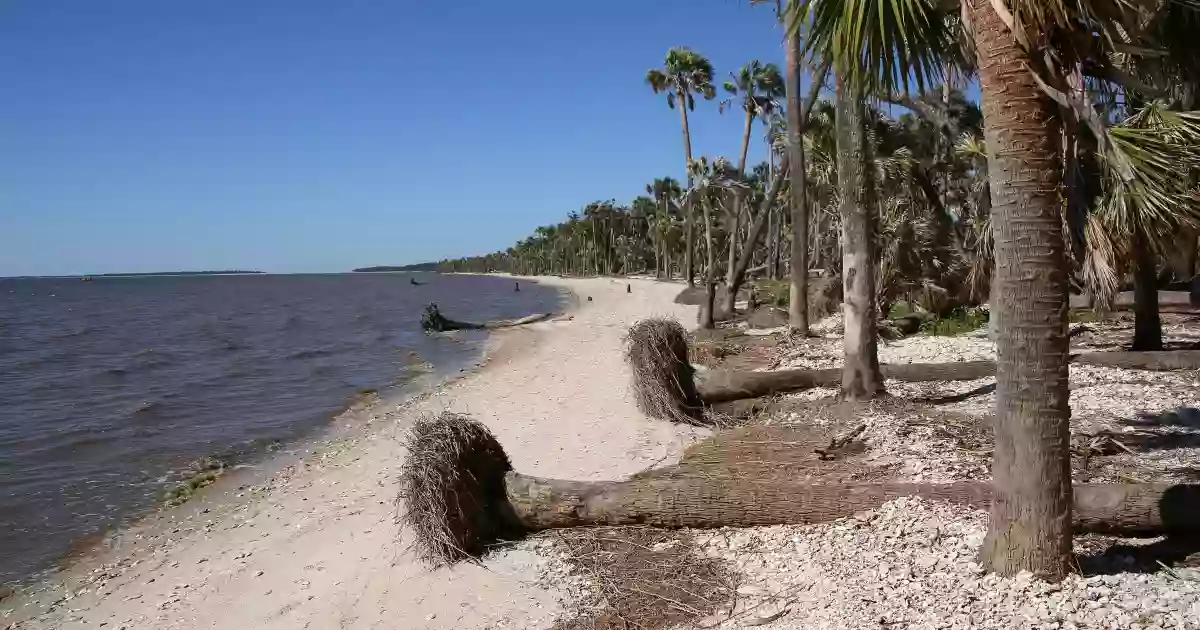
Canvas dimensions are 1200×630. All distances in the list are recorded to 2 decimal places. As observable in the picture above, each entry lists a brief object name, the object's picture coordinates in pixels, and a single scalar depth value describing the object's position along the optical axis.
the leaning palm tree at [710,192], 21.95
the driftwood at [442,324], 33.25
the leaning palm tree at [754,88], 31.52
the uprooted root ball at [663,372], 10.33
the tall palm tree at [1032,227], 3.91
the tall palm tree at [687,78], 37.16
